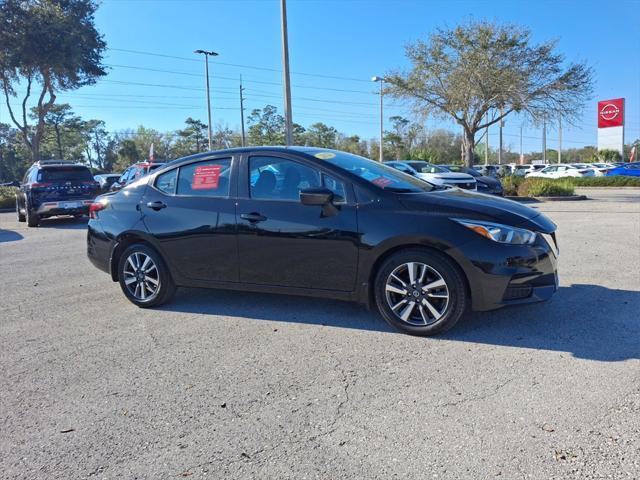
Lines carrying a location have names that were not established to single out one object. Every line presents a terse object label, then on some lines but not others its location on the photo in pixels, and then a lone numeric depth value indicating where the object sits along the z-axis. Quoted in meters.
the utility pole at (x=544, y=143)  64.72
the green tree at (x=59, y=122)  74.81
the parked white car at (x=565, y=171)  34.88
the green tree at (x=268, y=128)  60.84
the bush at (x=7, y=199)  22.33
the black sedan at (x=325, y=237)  4.11
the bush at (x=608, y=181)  25.31
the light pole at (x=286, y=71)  14.81
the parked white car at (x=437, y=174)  17.77
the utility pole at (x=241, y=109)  55.54
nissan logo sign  44.16
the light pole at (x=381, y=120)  36.80
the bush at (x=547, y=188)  18.72
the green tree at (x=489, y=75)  22.94
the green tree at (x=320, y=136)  67.25
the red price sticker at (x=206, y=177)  5.10
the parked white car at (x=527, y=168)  42.79
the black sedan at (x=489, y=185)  18.39
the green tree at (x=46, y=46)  25.61
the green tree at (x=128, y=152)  79.75
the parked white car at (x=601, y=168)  34.84
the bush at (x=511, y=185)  20.22
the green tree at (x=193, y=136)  76.69
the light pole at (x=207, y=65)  39.49
